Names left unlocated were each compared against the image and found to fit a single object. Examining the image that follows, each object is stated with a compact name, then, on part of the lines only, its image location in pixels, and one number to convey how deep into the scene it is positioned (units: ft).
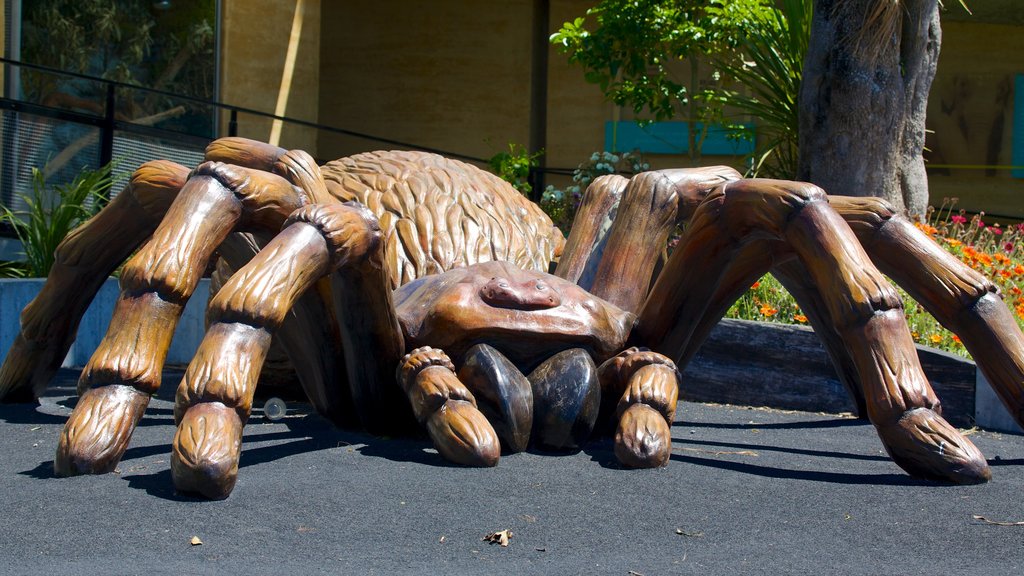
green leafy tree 31.81
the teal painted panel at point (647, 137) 48.26
